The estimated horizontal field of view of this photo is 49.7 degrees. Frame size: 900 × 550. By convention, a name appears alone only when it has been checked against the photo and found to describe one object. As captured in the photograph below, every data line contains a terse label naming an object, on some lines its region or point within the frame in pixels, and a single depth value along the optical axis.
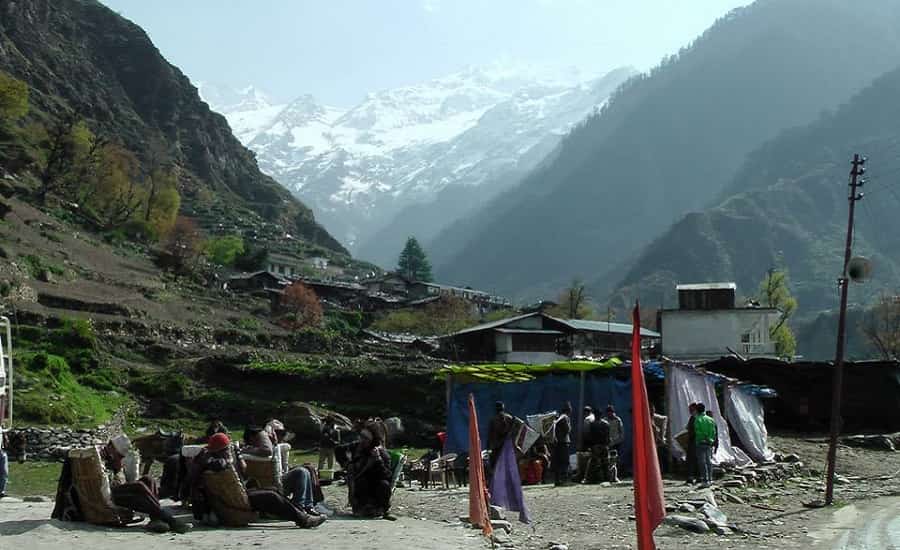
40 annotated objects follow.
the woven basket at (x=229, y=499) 12.02
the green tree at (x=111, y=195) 96.88
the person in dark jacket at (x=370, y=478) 13.42
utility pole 20.02
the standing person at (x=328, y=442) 22.98
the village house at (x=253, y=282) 92.19
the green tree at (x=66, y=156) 90.44
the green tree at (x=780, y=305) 74.06
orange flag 11.63
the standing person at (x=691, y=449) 19.13
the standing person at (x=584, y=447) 20.34
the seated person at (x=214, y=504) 11.86
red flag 7.00
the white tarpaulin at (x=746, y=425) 24.41
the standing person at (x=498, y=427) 16.73
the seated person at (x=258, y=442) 12.98
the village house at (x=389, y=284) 115.84
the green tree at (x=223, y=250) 106.88
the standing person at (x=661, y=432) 20.86
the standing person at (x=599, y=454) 19.88
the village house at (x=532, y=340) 71.00
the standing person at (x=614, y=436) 20.27
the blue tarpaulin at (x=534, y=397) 23.22
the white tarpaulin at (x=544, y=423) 20.61
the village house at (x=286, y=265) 119.12
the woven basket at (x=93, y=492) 11.42
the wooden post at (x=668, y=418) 21.02
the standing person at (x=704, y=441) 18.84
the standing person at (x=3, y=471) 14.95
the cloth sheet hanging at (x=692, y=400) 21.33
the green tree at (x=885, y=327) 61.19
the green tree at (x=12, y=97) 91.19
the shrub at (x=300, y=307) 80.84
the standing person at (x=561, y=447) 20.14
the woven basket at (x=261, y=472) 12.95
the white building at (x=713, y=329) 62.25
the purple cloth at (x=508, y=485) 12.39
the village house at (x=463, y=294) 114.35
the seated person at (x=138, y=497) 11.47
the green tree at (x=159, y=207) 101.06
